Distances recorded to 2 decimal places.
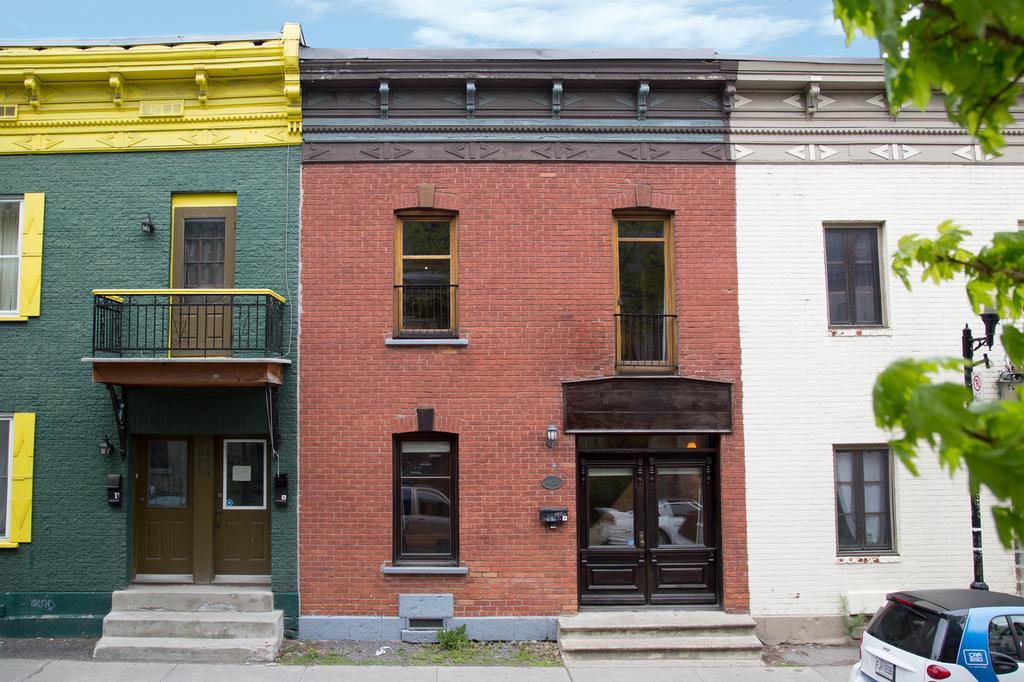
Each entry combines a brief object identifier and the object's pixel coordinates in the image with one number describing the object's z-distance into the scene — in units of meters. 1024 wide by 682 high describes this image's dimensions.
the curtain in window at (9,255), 11.80
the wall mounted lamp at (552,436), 11.18
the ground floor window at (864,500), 11.52
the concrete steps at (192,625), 10.26
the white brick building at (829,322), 11.29
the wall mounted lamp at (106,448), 11.20
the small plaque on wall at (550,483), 11.20
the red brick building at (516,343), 11.16
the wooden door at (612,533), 11.41
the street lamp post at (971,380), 10.12
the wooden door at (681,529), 11.45
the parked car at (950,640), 7.20
